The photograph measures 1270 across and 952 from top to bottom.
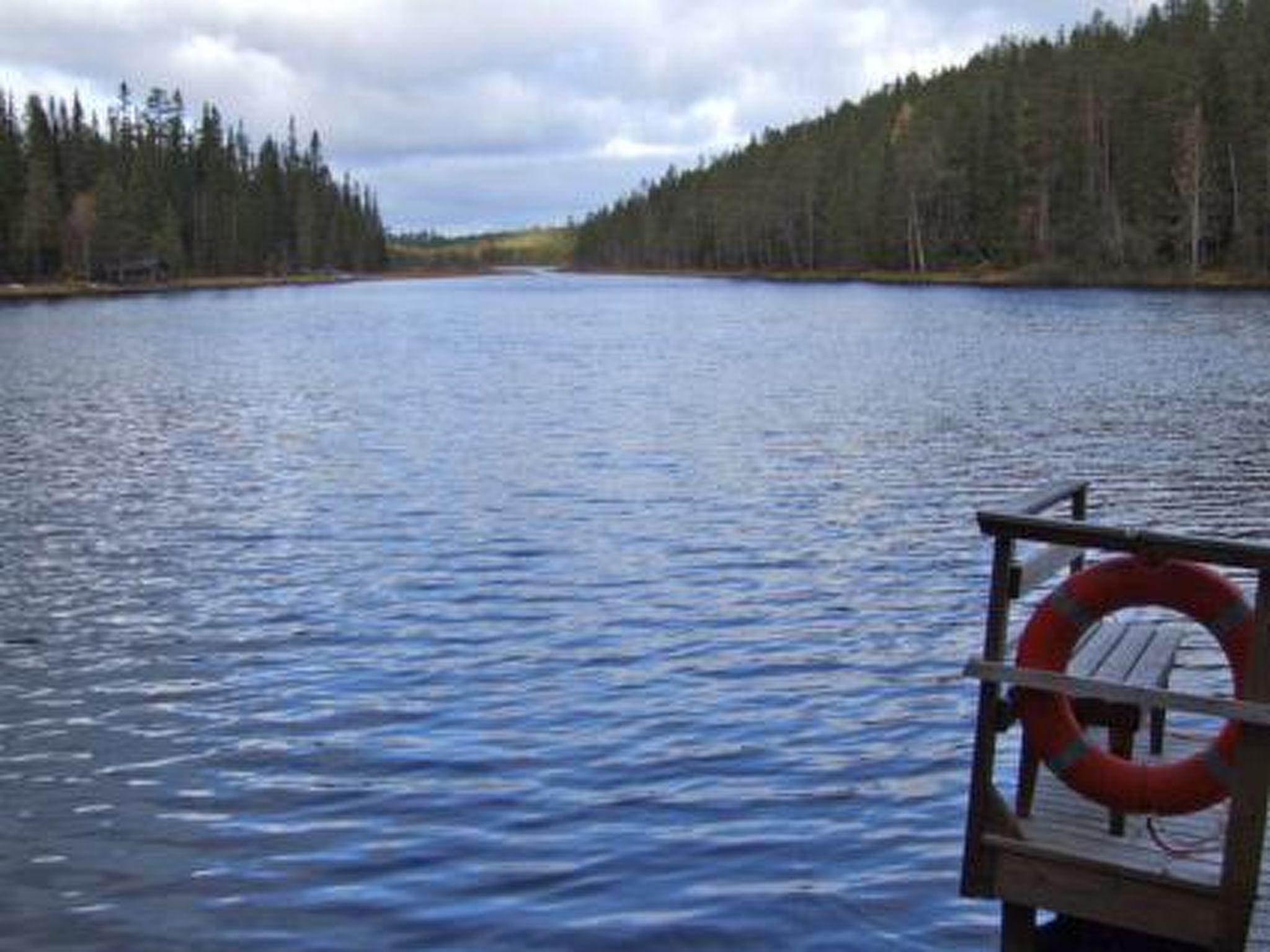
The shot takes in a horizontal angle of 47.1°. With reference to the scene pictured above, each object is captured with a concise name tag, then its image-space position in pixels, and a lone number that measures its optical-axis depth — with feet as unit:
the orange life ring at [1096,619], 23.35
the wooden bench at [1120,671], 25.38
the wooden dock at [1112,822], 22.31
